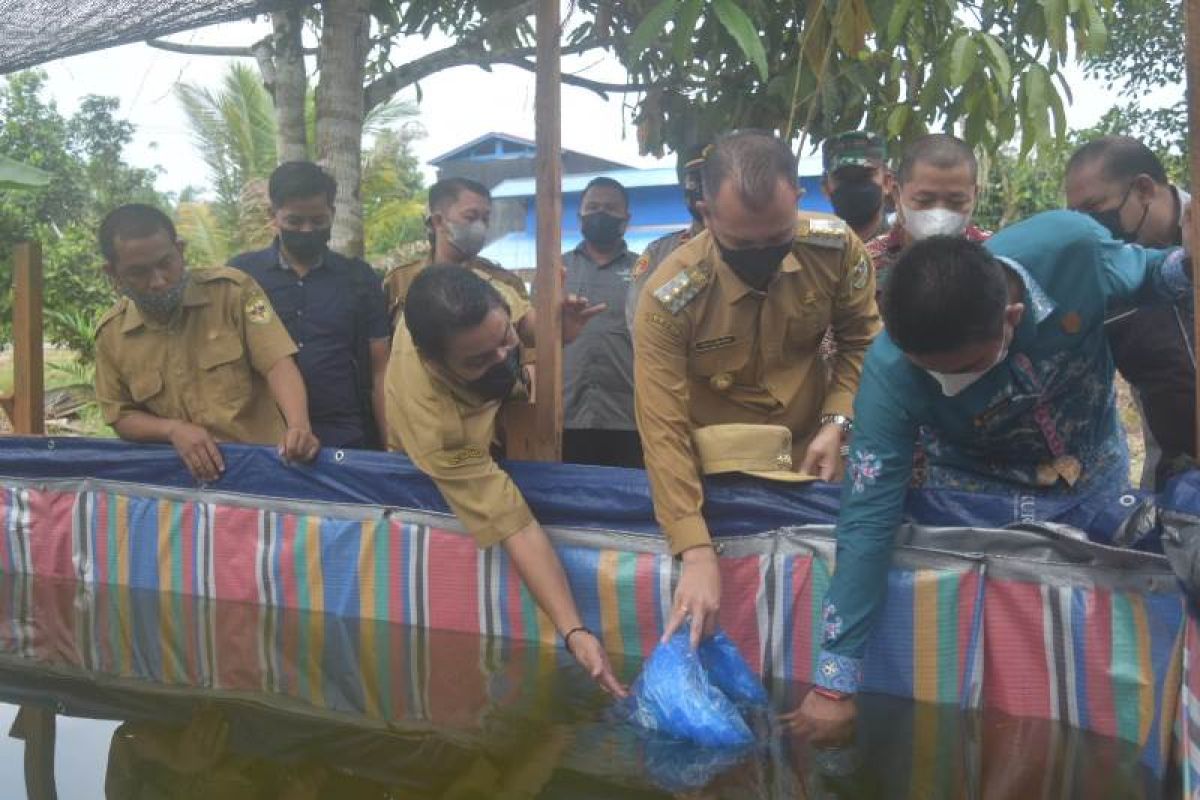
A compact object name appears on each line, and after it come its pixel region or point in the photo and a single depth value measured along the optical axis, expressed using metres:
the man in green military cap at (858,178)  3.54
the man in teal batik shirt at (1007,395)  2.39
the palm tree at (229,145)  15.20
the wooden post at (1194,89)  1.98
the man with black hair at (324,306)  4.03
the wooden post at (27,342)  4.53
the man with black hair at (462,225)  3.97
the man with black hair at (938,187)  3.08
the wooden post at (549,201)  3.14
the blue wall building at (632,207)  15.41
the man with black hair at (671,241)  3.64
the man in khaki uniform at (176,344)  3.78
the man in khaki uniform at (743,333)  2.61
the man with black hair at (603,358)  4.38
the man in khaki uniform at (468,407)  2.87
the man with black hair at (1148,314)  2.71
